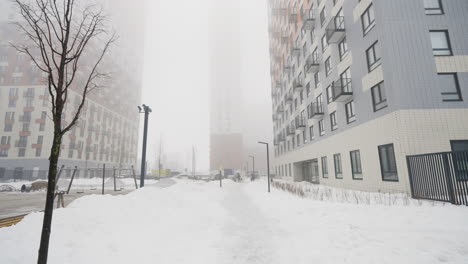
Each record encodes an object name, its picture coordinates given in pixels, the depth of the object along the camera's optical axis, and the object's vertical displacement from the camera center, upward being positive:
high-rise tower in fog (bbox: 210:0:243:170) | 90.56 +33.29
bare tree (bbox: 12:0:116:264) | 3.23 +0.58
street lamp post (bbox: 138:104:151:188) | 15.59 +2.29
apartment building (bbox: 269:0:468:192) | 12.49 +5.29
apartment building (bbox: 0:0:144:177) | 42.09 +10.46
